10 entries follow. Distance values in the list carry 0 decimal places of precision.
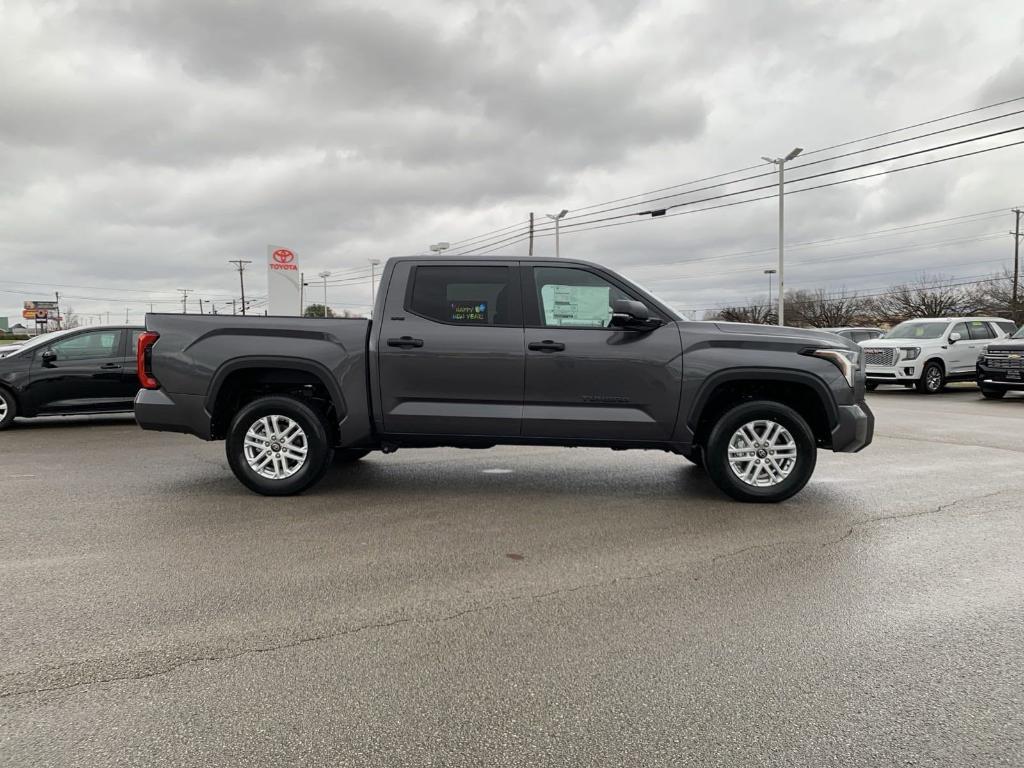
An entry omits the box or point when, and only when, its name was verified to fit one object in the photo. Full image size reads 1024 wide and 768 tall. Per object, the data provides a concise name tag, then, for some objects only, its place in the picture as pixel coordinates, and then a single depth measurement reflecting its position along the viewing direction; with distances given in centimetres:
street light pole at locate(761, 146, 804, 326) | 2969
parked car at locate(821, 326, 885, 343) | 2236
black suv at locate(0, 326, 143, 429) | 1038
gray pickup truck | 568
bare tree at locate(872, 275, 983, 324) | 5578
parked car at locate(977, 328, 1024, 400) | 1491
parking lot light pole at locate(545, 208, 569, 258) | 4038
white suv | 1744
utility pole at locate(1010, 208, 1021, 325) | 4182
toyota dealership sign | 2417
